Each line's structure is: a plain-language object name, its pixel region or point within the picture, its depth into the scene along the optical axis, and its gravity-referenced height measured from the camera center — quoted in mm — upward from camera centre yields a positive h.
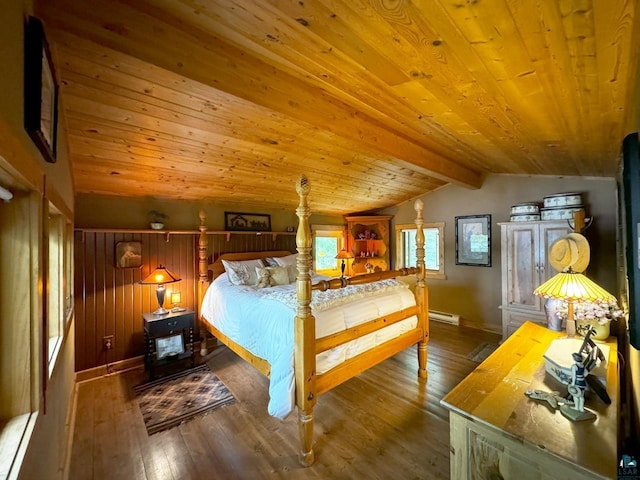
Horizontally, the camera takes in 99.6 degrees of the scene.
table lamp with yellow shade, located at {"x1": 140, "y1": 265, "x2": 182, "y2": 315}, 3162 -425
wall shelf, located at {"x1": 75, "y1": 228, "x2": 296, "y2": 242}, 3033 +154
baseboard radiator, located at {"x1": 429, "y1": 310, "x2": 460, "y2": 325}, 4861 -1493
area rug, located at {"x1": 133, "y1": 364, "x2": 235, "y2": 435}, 2355 -1518
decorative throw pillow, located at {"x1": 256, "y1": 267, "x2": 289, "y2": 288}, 3611 -477
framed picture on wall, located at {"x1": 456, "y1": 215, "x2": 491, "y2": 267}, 4547 -72
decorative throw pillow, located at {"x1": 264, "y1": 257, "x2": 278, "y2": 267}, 4222 -329
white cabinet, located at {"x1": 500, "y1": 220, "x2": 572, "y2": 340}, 3496 -435
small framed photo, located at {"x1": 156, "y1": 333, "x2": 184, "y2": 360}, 3096 -1196
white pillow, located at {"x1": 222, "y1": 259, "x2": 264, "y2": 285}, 3574 -408
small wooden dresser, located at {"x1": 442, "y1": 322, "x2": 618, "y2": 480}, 939 -761
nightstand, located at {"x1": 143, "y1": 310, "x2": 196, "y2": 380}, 3047 -1125
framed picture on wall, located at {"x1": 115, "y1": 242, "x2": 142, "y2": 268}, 3219 -119
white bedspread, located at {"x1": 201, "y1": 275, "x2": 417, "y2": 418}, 2047 -725
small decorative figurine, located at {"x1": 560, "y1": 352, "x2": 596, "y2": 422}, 1109 -685
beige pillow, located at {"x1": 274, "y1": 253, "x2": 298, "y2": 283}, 3932 -347
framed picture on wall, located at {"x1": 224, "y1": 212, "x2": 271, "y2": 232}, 4234 +329
